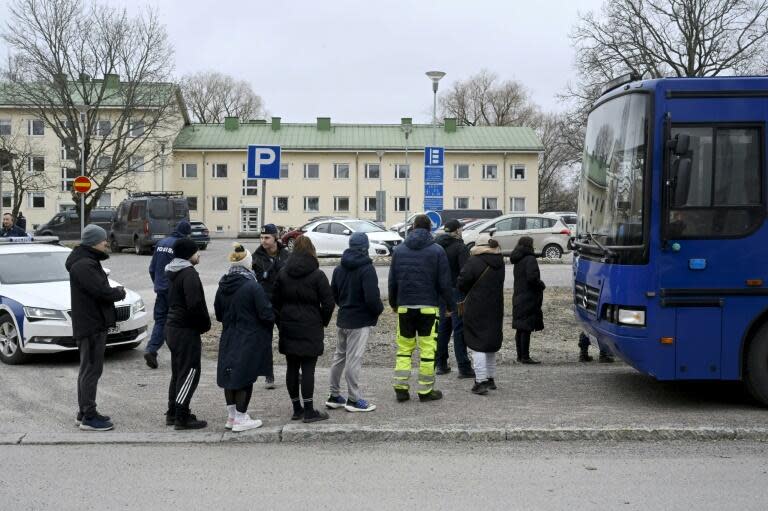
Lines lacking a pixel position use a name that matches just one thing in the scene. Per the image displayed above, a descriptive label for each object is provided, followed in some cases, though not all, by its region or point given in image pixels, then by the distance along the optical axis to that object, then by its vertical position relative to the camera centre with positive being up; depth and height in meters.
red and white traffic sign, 25.70 +1.27
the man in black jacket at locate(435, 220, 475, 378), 9.62 -1.10
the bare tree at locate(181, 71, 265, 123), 83.12 +13.16
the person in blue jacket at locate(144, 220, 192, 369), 10.09 -0.88
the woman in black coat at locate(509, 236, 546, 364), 10.41 -0.91
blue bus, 7.48 -0.11
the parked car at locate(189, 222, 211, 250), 37.00 -0.52
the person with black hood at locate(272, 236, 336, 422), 7.31 -0.81
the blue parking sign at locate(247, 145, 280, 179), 11.02 +0.88
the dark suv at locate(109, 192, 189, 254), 33.66 +0.26
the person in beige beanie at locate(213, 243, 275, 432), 7.01 -0.98
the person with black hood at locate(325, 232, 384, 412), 7.77 -0.80
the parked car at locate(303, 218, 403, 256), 29.31 -0.27
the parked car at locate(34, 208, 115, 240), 44.22 -0.07
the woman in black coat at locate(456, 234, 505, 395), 8.61 -0.91
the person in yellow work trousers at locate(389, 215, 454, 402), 8.06 -0.72
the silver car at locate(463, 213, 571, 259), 27.92 -0.19
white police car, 10.38 -1.16
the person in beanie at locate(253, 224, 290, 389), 8.78 -0.38
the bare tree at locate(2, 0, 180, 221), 40.84 +7.57
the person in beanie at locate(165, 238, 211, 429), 7.17 -0.92
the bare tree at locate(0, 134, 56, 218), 41.62 +2.85
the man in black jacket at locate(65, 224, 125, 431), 7.16 -0.81
